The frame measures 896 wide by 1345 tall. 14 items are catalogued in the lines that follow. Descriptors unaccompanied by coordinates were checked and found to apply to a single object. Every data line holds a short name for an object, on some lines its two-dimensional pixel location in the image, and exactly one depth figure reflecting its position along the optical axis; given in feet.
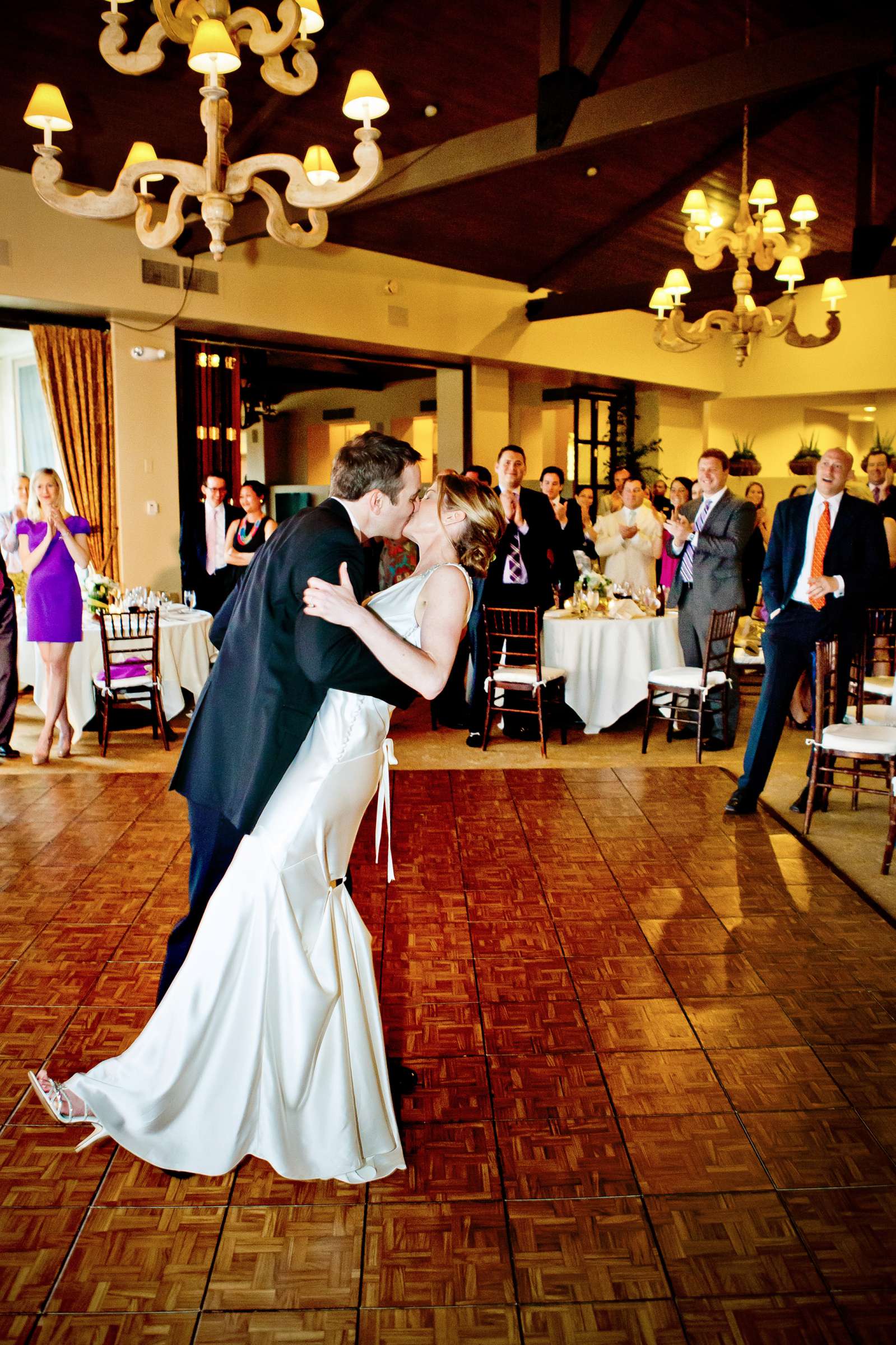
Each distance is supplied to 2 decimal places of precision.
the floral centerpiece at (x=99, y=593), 20.61
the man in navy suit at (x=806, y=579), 15.49
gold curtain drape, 26.71
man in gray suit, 19.94
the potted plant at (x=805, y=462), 46.19
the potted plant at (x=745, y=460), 36.14
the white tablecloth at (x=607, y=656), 21.42
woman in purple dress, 18.44
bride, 6.59
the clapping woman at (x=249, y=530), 24.39
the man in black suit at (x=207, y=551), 26.23
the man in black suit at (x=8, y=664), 19.45
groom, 6.15
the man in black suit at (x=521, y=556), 20.42
